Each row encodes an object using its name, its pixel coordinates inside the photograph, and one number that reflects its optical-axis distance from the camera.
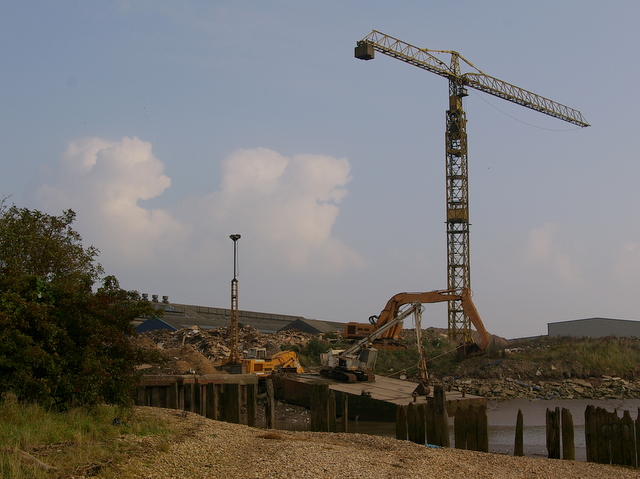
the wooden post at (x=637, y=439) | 17.81
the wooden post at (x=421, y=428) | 20.50
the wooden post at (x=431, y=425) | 20.25
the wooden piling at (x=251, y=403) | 22.93
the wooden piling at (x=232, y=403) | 22.50
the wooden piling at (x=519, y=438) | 19.31
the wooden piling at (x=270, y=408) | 23.88
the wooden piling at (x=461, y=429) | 19.50
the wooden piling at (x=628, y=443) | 17.89
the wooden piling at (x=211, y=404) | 23.93
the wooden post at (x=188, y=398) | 23.71
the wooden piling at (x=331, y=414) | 21.96
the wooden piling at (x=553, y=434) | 19.19
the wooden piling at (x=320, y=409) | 21.95
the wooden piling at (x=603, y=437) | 18.34
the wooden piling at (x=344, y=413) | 22.25
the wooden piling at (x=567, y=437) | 18.70
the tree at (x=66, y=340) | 15.94
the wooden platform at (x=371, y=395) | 29.44
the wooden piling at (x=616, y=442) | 18.11
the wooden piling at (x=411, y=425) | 20.61
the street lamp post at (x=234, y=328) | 34.62
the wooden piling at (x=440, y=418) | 20.05
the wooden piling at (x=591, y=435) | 18.47
